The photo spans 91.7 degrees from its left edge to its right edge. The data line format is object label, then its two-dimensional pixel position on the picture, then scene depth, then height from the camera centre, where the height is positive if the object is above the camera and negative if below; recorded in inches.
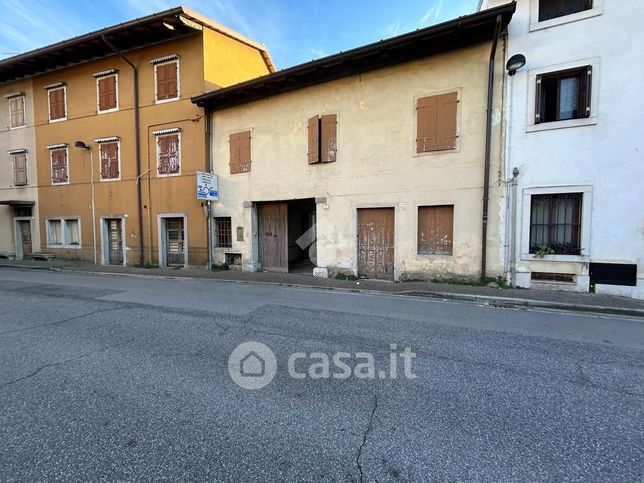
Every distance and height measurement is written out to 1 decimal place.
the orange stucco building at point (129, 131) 493.0 +167.0
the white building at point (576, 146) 284.0 +76.8
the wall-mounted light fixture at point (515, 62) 301.9 +160.0
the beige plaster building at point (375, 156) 334.0 +89.9
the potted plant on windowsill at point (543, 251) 310.7 -24.3
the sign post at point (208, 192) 443.6 +51.7
